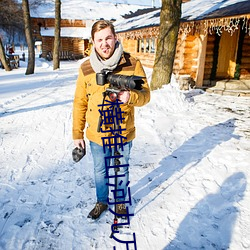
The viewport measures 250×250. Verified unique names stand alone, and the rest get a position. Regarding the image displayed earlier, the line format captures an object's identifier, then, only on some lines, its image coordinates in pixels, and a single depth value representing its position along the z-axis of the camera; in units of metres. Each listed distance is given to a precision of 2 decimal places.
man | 1.75
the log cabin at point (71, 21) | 29.77
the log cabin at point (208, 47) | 8.87
